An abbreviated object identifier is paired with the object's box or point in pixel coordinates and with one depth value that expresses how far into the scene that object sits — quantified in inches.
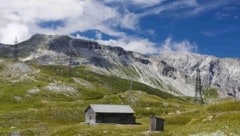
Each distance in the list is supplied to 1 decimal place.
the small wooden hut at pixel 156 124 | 3661.4
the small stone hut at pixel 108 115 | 5457.7
